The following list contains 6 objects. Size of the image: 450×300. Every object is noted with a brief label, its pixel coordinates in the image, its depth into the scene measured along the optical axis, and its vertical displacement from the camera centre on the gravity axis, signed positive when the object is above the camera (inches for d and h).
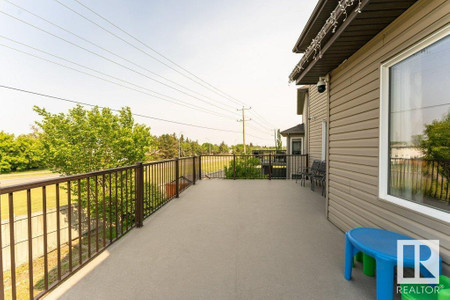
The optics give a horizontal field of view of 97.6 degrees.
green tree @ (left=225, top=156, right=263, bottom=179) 338.3 -38.8
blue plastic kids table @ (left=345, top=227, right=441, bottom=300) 55.2 -31.8
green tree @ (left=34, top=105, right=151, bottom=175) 522.9 +19.2
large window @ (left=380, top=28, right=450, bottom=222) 67.9 +7.2
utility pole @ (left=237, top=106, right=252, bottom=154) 925.8 +162.9
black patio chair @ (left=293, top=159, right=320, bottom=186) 240.5 -27.9
